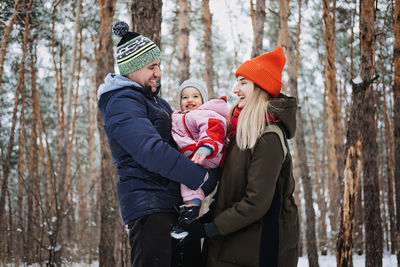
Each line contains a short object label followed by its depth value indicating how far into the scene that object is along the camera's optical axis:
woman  1.92
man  1.90
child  1.99
